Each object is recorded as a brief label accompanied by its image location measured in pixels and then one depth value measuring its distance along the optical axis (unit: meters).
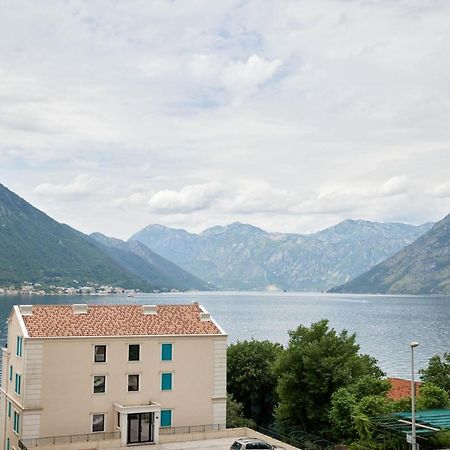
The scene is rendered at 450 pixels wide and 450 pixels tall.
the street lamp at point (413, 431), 42.99
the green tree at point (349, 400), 60.19
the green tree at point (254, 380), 75.44
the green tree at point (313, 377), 66.31
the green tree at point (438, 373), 73.50
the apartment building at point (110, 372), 54.12
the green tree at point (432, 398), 57.59
